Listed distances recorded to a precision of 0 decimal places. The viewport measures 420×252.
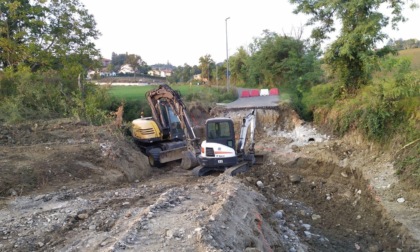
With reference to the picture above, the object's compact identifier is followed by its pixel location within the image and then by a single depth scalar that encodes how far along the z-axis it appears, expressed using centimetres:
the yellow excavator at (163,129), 1385
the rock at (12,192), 944
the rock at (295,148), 1440
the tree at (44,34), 2053
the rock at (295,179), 1235
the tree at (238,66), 4238
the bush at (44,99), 1686
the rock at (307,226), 902
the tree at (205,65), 4572
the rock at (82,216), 758
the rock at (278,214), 918
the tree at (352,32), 1312
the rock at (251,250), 586
